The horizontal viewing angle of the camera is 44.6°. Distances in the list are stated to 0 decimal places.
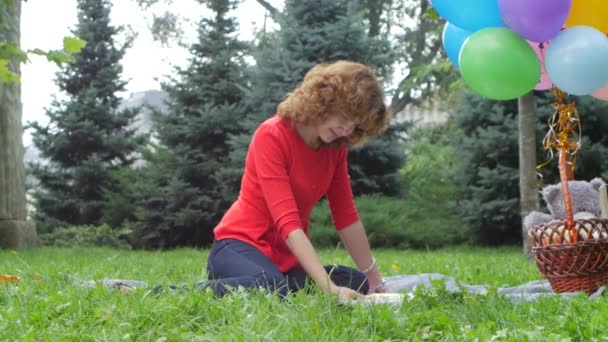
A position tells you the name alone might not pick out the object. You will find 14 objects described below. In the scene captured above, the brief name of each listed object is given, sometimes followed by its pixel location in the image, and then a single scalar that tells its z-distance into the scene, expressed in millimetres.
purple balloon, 3326
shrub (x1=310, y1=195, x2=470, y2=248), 9305
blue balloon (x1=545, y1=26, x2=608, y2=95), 3334
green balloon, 3447
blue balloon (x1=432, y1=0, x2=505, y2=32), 3572
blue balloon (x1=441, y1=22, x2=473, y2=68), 4012
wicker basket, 3543
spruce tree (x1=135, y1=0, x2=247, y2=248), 10664
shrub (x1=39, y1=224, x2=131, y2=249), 10938
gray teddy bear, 4594
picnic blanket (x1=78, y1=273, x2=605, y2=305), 2916
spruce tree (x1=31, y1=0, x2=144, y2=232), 12812
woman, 3258
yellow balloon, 3551
